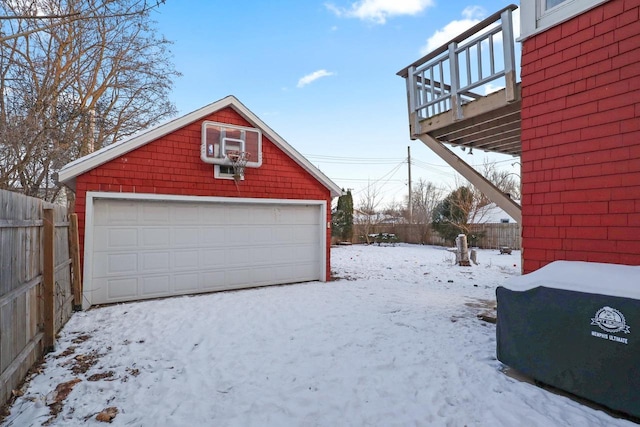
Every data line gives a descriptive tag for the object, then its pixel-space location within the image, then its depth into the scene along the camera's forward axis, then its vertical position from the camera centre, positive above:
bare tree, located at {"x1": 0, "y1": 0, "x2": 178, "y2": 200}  9.15 +4.34
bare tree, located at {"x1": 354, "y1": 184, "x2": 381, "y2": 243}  21.42 +0.11
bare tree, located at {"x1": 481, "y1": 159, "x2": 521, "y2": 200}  23.55 +2.44
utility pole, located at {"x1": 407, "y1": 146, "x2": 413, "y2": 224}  22.98 +0.59
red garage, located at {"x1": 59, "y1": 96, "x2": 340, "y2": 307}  6.35 +0.10
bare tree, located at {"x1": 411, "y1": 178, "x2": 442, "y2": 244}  20.76 +0.75
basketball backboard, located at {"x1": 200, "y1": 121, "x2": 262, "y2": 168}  7.30 +1.57
